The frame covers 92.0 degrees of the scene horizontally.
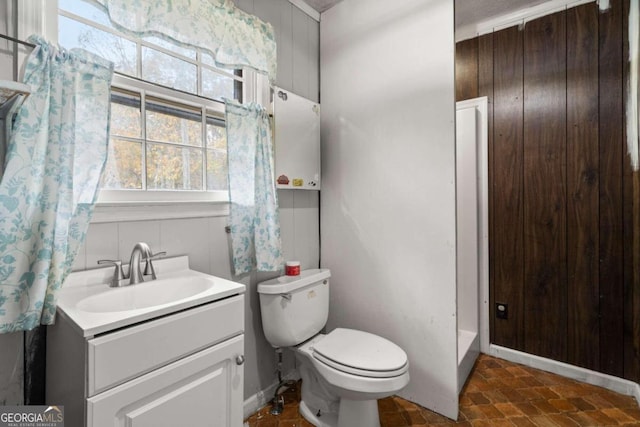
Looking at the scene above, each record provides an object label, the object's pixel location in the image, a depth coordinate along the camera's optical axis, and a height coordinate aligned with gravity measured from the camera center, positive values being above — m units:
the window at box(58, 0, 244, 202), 1.22 +0.46
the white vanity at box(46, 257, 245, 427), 0.83 -0.43
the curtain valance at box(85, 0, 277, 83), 1.18 +0.82
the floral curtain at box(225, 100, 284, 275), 1.57 +0.10
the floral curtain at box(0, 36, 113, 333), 0.91 +0.10
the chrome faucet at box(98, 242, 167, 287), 1.16 -0.21
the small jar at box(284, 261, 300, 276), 1.79 -0.33
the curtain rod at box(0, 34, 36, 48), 0.94 +0.54
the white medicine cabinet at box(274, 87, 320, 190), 1.76 +0.43
